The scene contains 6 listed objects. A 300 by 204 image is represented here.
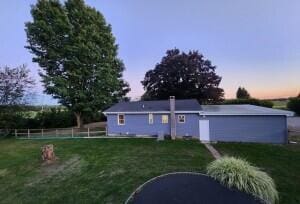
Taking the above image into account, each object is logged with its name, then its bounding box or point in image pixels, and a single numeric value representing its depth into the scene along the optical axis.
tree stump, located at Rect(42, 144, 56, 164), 8.28
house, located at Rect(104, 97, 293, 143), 10.59
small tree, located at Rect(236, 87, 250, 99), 35.78
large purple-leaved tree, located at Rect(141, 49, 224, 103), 20.09
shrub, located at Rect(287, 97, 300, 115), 22.61
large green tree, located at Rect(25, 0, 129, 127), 14.72
